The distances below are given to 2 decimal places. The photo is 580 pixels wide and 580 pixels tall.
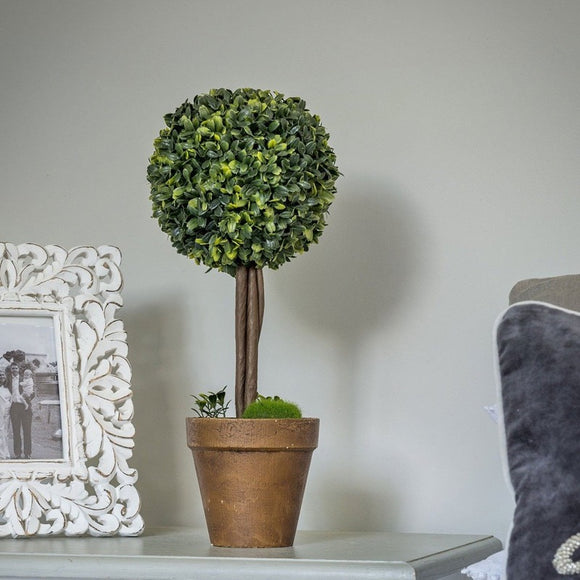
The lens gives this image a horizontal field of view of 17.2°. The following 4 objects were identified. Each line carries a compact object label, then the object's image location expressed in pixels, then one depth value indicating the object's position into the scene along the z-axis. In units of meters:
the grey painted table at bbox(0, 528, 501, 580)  1.59
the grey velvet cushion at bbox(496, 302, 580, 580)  1.43
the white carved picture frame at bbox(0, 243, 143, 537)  1.77
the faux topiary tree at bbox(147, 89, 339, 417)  1.70
